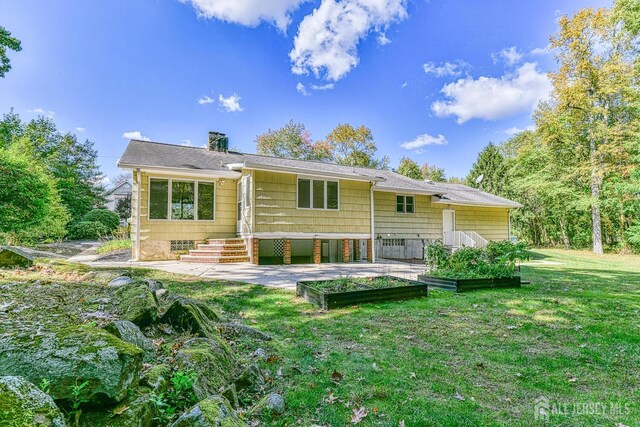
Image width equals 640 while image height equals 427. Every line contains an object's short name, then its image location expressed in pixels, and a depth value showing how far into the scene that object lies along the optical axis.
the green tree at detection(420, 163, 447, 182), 37.38
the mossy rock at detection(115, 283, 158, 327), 2.84
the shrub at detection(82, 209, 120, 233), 24.14
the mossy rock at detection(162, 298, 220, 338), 2.99
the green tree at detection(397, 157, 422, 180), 33.16
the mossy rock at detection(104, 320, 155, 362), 2.05
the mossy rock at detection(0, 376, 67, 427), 1.07
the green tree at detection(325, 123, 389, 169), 30.72
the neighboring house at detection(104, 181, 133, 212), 35.51
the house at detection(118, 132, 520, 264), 10.88
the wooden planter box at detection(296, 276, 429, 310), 5.00
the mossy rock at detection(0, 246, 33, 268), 4.78
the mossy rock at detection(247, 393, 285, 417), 2.11
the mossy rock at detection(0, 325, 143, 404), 1.42
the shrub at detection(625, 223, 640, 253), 15.45
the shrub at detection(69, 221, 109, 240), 23.00
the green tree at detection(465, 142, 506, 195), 28.42
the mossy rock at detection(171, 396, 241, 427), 1.52
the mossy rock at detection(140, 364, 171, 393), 1.81
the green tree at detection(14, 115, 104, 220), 24.37
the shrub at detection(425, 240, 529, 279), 7.00
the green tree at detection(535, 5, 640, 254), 17.70
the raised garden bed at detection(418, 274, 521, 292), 6.45
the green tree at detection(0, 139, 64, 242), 9.12
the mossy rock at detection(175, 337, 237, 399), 2.07
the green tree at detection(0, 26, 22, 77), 8.84
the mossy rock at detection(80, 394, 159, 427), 1.41
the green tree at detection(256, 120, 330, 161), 30.66
